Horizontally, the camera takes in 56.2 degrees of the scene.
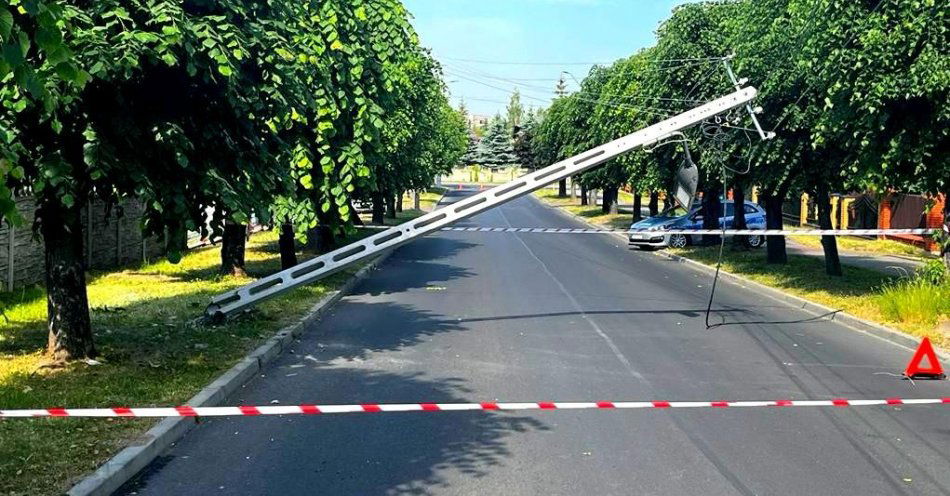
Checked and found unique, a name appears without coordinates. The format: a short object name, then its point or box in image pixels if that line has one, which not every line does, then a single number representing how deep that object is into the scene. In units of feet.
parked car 98.07
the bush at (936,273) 45.75
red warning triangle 31.58
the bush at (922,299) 42.50
